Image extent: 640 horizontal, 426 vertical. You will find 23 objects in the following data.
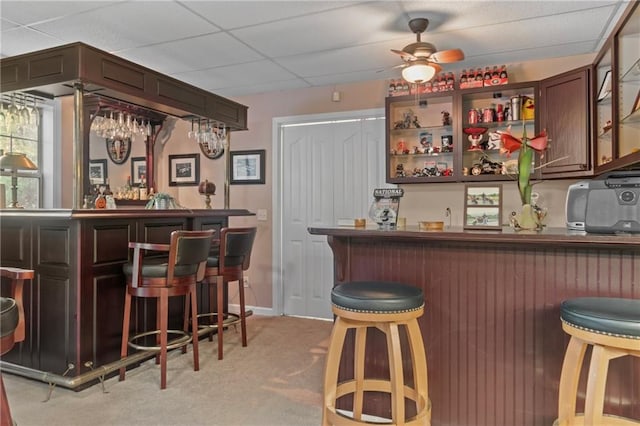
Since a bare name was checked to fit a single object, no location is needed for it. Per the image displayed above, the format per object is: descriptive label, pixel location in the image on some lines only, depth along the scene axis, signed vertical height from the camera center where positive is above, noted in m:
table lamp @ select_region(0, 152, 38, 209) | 3.20 +0.35
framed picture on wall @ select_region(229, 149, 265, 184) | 4.66 +0.48
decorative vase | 2.04 -0.05
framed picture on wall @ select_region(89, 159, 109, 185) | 4.50 +0.40
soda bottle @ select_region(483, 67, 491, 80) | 3.58 +1.17
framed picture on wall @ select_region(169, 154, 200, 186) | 4.97 +0.48
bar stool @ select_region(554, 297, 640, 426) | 1.38 -0.46
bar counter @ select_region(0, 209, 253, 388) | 2.56 -0.47
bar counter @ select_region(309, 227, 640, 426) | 1.79 -0.48
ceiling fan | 2.87 +1.07
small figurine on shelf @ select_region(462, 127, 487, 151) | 3.64 +0.65
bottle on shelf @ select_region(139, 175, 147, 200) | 4.79 +0.24
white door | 4.23 +0.21
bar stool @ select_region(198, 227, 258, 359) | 3.21 -0.44
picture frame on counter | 2.10 +0.01
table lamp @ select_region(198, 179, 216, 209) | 4.20 +0.21
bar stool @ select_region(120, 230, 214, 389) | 2.61 -0.43
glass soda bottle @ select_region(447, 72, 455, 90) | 3.69 +1.14
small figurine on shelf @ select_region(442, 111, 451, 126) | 3.79 +0.83
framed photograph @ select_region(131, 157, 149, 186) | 4.86 +0.47
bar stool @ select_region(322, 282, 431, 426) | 1.68 -0.55
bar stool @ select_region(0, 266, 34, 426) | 1.63 -0.46
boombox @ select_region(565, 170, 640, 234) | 1.82 +0.02
